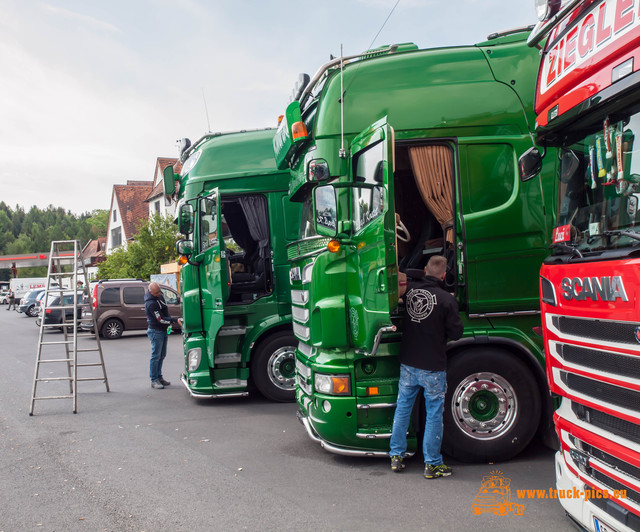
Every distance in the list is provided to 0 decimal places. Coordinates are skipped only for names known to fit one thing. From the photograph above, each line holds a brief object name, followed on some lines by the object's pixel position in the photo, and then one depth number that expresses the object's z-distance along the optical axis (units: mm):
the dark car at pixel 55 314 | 20906
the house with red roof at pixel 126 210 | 50053
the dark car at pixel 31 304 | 32369
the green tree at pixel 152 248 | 29234
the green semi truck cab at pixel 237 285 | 7996
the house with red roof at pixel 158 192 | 41875
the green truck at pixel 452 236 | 5090
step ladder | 8352
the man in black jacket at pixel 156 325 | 9492
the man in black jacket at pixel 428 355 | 4770
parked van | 18750
